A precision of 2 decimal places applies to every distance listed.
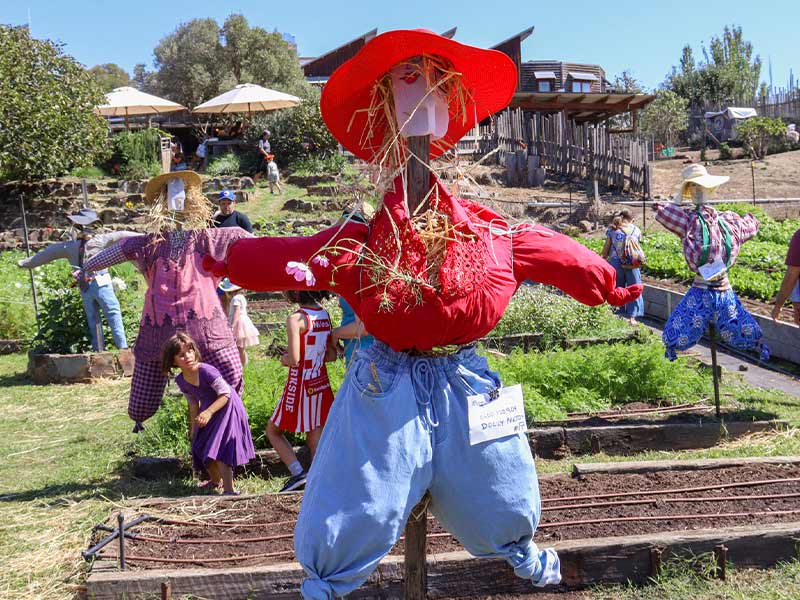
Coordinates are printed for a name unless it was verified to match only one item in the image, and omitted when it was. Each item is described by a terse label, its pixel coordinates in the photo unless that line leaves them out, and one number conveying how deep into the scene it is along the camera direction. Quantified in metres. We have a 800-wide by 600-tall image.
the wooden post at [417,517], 3.04
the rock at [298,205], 20.20
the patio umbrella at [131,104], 22.98
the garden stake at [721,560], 4.18
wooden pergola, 25.70
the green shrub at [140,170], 24.52
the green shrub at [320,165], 24.26
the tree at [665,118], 39.41
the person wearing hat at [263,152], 23.69
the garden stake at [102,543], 4.31
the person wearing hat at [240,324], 8.00
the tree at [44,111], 21.62
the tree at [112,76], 59.59
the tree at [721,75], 47.97
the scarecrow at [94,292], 9.15
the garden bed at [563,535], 4.04
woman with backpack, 10.61
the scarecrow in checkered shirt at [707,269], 6.85
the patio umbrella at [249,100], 21.70
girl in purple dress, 5.47
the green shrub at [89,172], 25.63
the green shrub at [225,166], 25.06
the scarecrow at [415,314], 2.80
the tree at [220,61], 35.47
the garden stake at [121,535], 4.16
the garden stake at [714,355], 6.51
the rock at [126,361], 9.43
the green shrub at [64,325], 9.57
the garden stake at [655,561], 4.20
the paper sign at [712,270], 6.86
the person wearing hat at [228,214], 8.74
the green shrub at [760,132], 30.70
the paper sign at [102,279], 9.19
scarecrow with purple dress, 5.80
